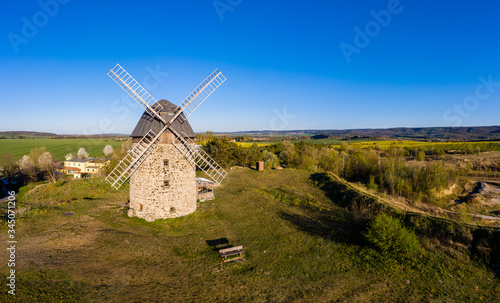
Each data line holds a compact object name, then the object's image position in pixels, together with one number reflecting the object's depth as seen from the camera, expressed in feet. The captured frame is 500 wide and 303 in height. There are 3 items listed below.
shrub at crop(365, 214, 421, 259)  41.04
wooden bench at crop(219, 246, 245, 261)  40.89
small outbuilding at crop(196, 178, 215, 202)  74.33
